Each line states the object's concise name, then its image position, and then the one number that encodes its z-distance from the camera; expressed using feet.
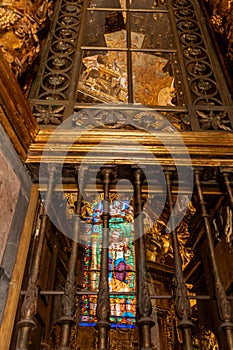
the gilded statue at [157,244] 23.09
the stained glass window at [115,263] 20.16
